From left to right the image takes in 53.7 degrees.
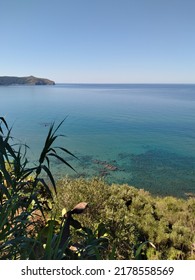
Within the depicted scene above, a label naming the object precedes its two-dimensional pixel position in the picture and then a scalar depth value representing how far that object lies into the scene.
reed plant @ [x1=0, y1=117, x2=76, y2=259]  2.16
